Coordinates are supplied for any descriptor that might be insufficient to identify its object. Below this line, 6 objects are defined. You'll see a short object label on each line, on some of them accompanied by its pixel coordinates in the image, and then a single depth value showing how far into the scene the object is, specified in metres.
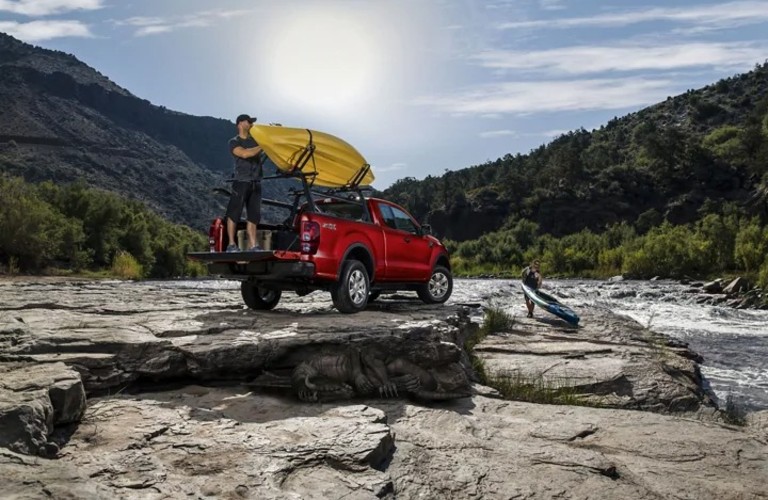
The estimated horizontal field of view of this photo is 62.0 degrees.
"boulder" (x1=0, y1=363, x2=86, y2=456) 4.10
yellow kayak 8.80
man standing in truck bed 8.74
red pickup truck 8.37
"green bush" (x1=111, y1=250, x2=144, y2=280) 39.12
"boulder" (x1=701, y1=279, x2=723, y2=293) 33.69
